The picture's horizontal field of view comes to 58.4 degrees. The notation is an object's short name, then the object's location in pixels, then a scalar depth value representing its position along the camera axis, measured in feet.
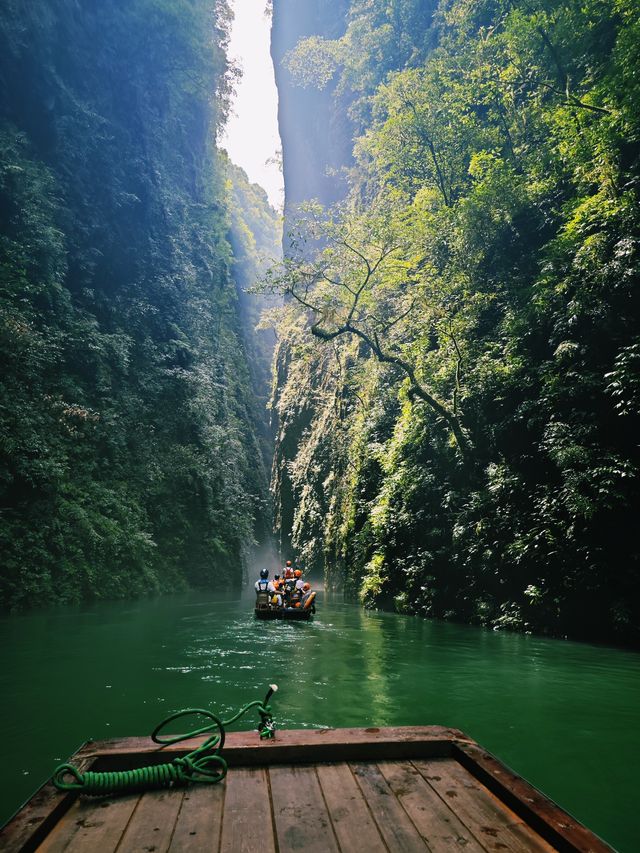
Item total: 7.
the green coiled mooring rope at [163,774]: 7.68
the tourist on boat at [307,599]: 45.73
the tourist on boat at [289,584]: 48.09
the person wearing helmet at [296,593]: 47.34
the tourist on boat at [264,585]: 50.28
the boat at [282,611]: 44.83
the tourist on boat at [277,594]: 46.99
